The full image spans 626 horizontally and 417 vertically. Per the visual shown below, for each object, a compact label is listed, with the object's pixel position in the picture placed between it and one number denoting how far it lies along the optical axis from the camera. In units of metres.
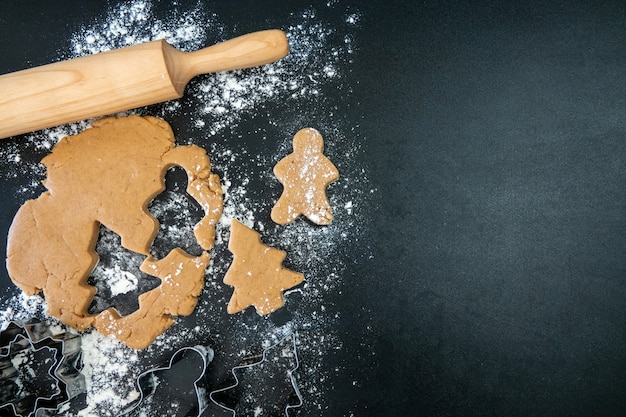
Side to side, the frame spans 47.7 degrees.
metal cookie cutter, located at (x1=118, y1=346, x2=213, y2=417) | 0.59
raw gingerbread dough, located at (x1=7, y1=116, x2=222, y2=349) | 0.60
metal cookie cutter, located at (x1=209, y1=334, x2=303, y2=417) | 0.59
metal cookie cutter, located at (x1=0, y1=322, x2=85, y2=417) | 0.57
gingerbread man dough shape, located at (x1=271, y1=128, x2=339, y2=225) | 0.60
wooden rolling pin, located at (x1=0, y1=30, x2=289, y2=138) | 0.56
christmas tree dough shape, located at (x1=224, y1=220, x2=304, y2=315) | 0.60
